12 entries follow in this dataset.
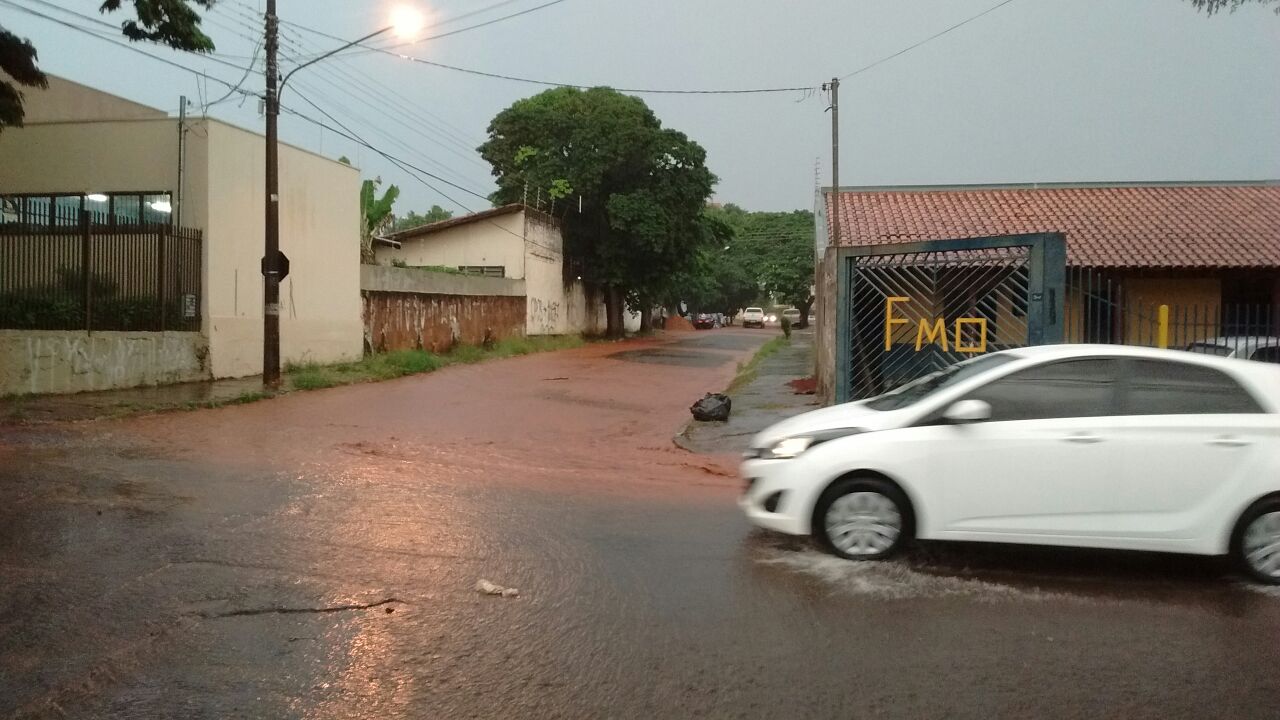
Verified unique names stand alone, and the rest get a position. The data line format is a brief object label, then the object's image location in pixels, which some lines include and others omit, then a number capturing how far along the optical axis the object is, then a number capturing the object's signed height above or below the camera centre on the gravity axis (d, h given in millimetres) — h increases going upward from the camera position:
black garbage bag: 14164 -1187
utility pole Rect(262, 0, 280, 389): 17303 +1448
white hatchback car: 5953 -829
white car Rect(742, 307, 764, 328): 71625 +598
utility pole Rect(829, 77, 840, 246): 22672 +4272
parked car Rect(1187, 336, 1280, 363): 11750 -207
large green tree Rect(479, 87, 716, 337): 40406 +6069
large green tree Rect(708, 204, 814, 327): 51406 +3909
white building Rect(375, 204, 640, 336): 38875 +2933
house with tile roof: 19125 +2121
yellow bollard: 11258 +44
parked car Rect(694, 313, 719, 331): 70125 +268
